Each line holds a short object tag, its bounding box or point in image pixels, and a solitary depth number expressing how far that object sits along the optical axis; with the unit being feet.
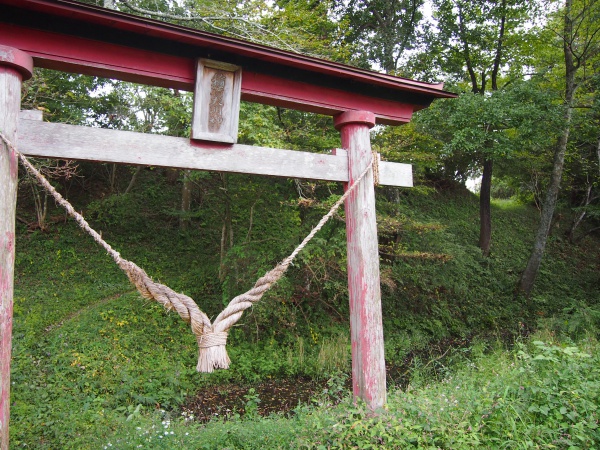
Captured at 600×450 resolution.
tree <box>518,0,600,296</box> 30.73
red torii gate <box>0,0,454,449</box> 8.38
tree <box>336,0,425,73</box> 35.63
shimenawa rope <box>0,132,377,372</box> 8.61
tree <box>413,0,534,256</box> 36.11
